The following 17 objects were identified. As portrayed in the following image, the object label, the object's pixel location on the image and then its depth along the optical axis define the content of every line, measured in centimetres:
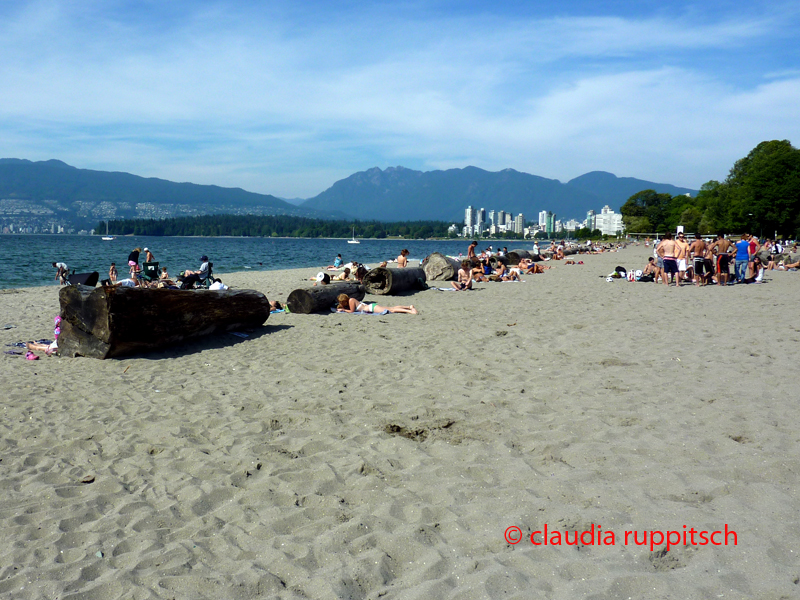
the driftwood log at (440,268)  2075
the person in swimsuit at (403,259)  1912
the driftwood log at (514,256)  2952
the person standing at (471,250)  2311
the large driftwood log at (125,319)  741
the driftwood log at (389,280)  1536
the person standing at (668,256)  1731
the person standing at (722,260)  1764
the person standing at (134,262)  1831
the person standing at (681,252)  1714
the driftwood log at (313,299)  1152
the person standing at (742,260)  1906
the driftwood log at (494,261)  2335
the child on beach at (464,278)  1686
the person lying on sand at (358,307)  1162
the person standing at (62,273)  1869
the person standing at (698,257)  1767
